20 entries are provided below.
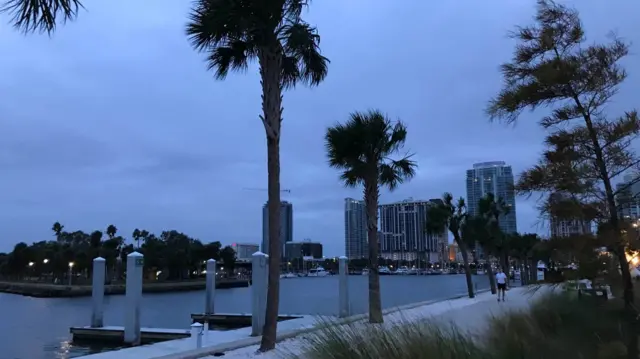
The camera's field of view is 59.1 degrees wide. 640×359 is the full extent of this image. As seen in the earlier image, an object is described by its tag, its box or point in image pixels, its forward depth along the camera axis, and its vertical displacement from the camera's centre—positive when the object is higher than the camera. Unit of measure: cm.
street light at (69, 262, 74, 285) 8362 -71
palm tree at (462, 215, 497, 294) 3312 +165
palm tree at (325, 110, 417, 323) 1634 +312
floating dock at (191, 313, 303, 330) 2380 -243
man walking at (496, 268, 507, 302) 2537 -99
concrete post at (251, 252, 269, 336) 1520 -76
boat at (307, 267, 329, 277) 16438 -297
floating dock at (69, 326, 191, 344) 1847 -238
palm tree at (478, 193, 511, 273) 3262 +281
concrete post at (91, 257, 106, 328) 2116 -112
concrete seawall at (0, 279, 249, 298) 7300 -351
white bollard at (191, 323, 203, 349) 1278 -160
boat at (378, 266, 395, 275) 14592 -247
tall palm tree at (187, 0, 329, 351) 1013 +417
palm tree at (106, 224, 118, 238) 11762 +683
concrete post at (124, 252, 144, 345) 1792 -112
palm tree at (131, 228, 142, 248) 13225 +666
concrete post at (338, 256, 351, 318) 2045 -86
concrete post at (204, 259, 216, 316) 2558 -108
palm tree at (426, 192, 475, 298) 3070 +230
